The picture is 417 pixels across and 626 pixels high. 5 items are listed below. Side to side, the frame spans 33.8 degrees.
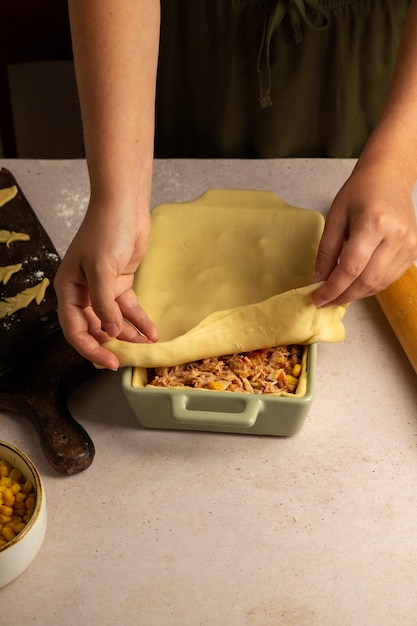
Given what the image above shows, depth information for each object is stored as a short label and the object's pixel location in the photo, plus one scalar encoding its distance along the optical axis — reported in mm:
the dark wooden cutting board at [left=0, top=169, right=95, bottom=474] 1160
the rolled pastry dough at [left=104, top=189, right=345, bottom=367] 1134
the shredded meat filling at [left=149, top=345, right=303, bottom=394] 1110
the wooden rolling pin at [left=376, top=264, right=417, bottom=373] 1297
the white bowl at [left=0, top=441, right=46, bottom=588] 968
